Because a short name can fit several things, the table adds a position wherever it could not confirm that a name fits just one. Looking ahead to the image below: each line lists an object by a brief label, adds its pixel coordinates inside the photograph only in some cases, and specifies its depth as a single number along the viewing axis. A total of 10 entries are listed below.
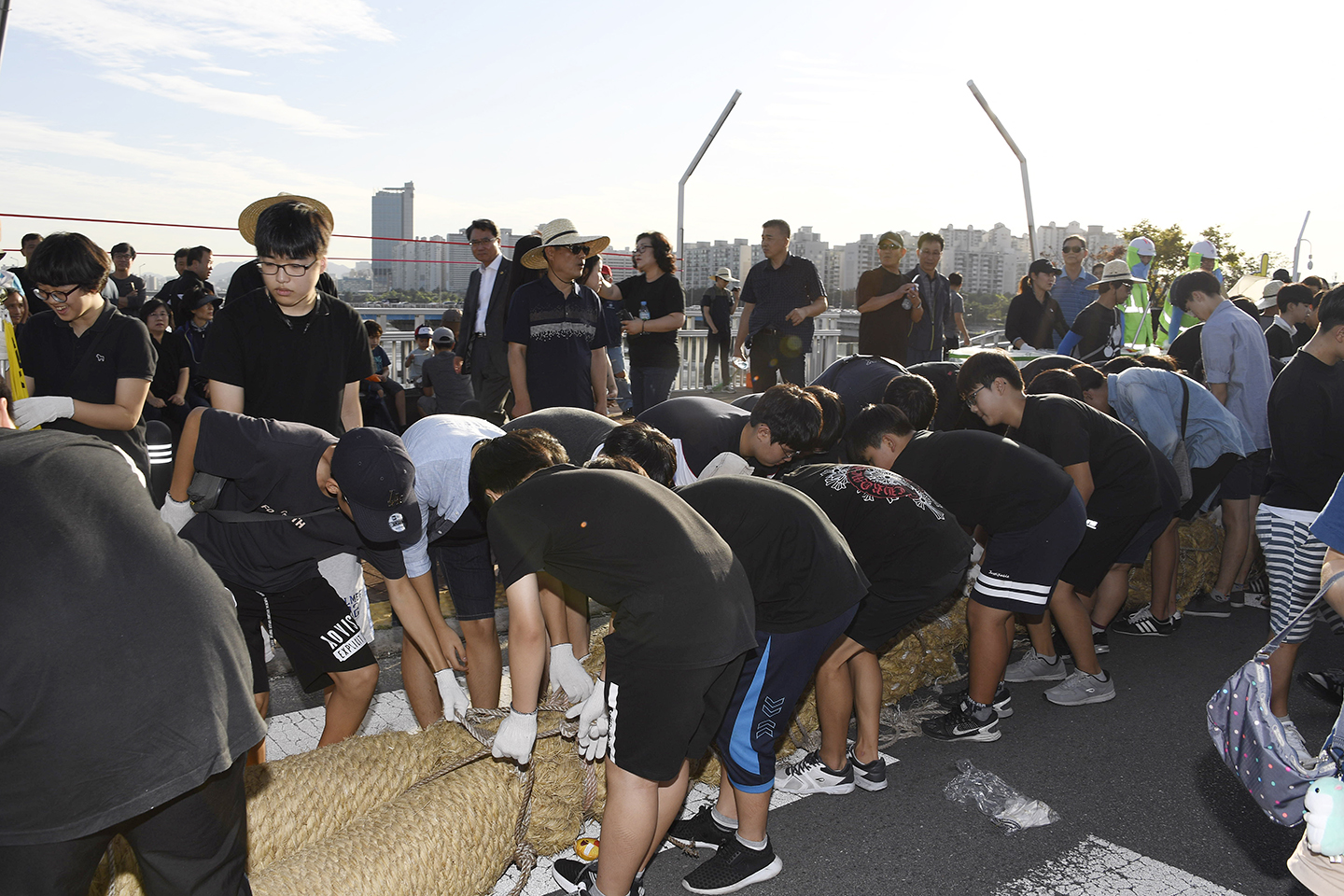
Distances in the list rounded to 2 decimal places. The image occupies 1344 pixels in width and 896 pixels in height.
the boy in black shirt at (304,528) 2.83
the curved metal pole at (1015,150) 14.40
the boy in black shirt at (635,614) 2.45
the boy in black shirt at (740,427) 3.60
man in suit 6.27
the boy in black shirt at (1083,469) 4.26
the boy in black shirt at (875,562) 3.33
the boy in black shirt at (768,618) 2.83
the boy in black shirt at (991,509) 3.88
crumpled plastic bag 3.40
